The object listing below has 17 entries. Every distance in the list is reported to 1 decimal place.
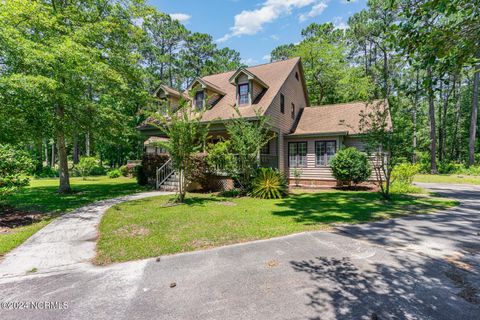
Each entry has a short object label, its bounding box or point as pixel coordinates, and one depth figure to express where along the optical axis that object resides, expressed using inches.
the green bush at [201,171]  506.0
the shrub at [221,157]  462.9
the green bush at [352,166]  523.5
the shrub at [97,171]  1072.3
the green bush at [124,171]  980.4
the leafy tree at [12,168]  263.0
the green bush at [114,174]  939.3
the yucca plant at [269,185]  439.8
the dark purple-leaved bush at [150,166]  569.2
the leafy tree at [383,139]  380.8
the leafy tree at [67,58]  327.9
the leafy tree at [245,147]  445.1
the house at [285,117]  587.8
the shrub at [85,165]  880.2
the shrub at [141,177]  617.9
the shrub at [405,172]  485.1
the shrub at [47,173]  988.5
